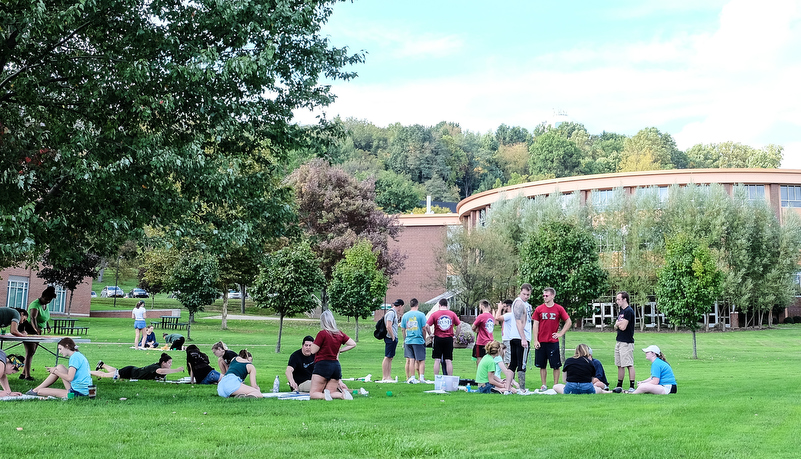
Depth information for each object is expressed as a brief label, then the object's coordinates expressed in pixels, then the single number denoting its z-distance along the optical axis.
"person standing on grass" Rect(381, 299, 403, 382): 15.00
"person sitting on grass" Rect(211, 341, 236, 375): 14.38
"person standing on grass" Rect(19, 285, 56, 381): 14.44
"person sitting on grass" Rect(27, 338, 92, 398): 11.11
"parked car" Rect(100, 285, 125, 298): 85.20
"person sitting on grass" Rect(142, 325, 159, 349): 26.29
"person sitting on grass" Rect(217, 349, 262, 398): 11.88
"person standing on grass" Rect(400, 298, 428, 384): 15.03
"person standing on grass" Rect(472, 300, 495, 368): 15.01
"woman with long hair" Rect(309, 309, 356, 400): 11.63
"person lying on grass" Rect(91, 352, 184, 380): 15.20
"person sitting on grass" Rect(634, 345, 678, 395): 13.23
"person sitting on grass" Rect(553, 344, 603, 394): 12.99
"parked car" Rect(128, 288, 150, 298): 86.81
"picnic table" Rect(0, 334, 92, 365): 12.49
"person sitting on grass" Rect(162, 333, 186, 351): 23.70
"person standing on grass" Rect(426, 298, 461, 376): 14.64
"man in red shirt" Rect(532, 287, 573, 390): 13.70
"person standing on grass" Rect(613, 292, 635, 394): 14.09
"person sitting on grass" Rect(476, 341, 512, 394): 13.23
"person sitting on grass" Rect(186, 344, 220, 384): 14.41
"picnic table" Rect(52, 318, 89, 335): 33.15
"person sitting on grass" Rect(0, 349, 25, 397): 11.30
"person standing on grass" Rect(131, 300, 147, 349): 26.69
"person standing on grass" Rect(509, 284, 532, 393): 13.62
